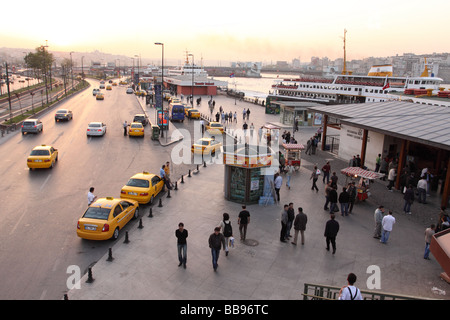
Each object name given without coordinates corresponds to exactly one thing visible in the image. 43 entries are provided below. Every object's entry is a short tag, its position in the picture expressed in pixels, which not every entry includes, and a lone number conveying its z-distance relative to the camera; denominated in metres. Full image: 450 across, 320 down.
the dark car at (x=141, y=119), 38.69
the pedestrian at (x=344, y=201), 14.84
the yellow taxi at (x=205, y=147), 26.33
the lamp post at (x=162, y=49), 32.69
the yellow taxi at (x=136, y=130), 32.31
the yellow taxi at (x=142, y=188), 15.73
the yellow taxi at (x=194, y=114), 46.59
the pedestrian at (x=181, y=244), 10.36
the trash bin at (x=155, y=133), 31.58
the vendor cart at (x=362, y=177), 16.64
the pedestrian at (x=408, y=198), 14.98
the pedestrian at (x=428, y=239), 11.36
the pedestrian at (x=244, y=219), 12.18
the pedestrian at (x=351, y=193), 15.34
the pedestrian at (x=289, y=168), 21.01
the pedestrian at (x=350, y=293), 6.75
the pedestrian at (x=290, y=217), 12.48
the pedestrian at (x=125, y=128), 33.12
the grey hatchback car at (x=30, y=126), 31.67
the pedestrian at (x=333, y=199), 14.94
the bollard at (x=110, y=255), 10.82
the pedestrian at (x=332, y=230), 11.52
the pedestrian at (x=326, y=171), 19.27
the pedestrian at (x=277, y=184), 16.28
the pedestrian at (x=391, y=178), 18.58
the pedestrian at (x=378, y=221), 12.83
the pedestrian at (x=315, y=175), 18.02
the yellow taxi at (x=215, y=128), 34.78
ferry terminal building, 17.41
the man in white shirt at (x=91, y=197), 14.27
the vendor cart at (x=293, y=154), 22.20
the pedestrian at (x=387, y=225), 12.28
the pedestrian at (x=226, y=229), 11.30
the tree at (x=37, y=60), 105.16
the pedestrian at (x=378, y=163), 21.17
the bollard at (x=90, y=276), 9.62
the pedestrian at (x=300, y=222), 12.05
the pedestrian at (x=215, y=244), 10.23
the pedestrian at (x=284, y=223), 12.29
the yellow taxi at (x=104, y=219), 12.02
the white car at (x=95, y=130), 31.33
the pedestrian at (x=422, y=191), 16.48
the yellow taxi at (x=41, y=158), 20.52
